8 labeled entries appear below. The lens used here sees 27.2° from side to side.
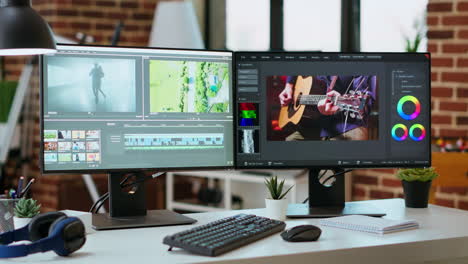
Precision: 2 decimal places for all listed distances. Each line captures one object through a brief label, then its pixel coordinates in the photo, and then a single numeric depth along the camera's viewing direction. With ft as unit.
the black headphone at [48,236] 7.71
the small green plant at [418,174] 10.46
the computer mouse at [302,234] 8.42
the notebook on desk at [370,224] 8.87
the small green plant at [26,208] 8.69
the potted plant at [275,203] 9.58
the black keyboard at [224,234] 7.94
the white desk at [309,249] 7.83
